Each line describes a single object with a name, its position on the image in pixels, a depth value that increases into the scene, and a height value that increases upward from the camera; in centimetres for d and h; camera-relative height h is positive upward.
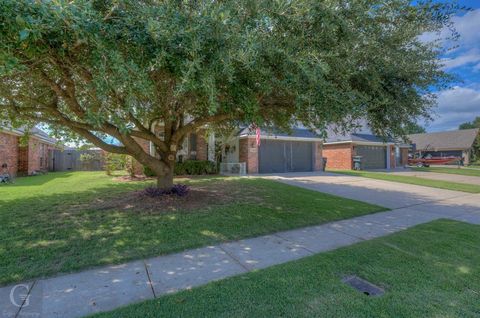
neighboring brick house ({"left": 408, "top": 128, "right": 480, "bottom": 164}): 3888 +308
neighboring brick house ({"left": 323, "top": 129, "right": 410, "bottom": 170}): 2339 +104
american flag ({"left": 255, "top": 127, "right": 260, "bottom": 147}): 1559 +164
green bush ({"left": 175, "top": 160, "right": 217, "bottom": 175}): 1459 -26
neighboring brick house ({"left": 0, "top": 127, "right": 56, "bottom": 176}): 1332 +59
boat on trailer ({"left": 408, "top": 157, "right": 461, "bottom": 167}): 3044 +14
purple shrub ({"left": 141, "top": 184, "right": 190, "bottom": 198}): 766 -88
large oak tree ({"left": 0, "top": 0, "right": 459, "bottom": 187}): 327 +164
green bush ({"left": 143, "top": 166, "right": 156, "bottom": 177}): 1360 -52
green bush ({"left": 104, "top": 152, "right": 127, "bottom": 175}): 1434 +11
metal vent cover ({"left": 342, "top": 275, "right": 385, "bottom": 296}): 304 -154
